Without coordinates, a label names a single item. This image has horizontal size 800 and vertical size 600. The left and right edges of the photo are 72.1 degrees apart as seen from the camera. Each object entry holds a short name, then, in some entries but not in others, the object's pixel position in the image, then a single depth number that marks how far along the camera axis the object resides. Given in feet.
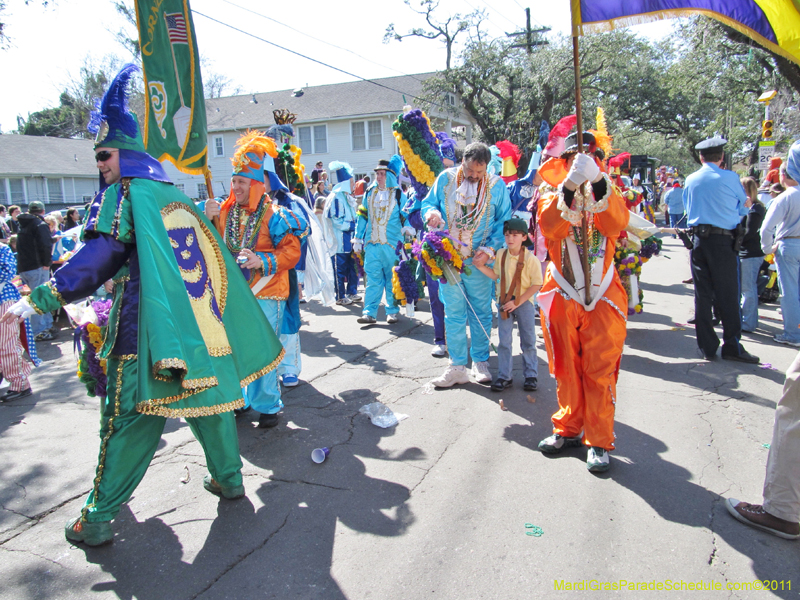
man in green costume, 8.91
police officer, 18.89
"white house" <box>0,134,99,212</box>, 101.81
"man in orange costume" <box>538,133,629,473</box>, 11.17
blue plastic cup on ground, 12.41
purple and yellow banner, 8.02
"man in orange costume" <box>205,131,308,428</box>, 14.14
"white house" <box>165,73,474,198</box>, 98.02
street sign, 43.34
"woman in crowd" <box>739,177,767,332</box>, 23.08
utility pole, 84.12
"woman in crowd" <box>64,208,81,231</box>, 36.50
